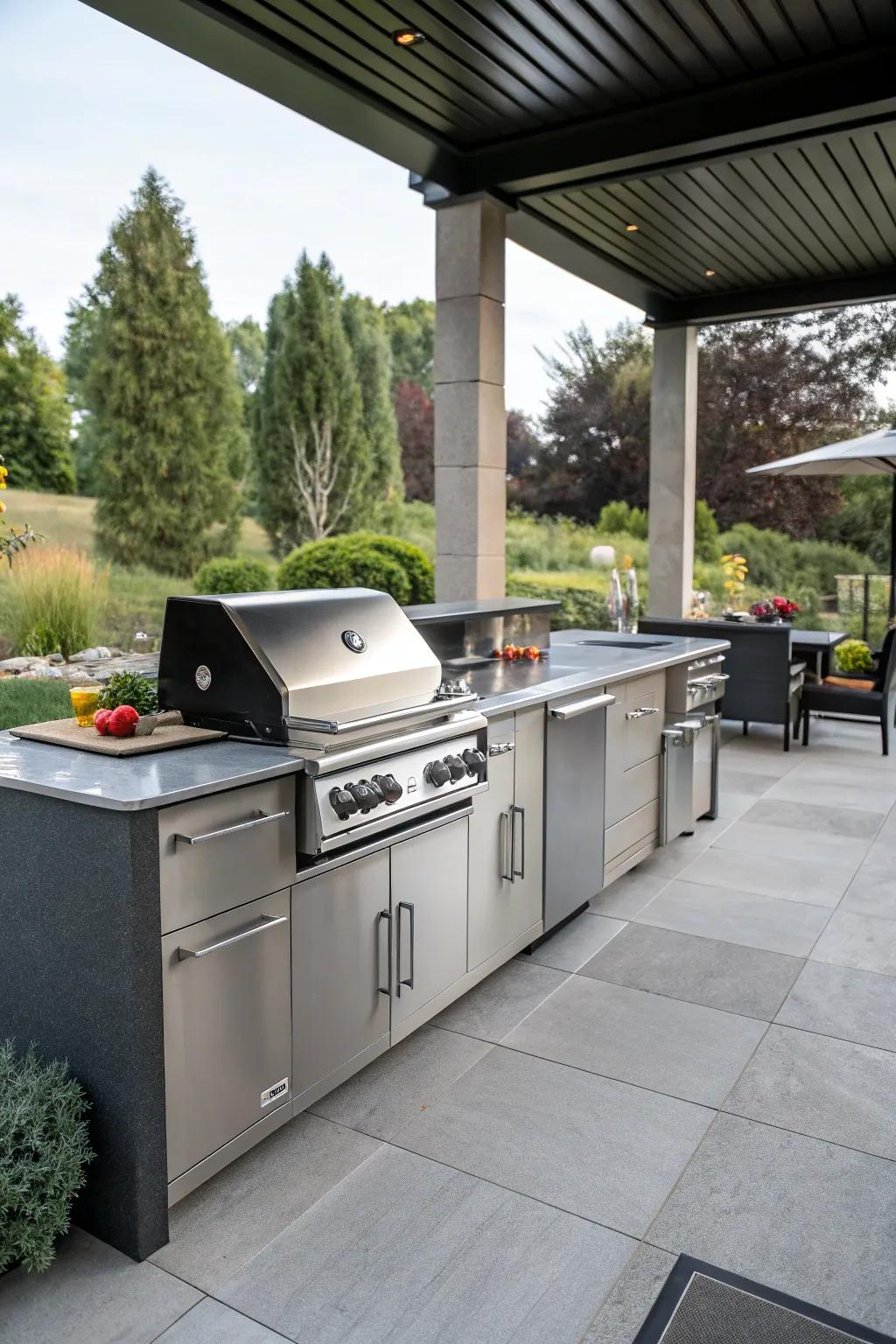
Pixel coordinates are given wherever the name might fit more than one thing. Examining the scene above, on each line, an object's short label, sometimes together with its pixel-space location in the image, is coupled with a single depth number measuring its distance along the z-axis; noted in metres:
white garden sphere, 11.22
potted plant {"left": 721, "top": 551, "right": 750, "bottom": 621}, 8.93
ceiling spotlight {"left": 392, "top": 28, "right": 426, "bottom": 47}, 3.77
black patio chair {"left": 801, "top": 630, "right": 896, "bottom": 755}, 6.25
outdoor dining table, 6.82
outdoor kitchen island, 1.79
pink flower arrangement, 7.24
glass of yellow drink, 2.28
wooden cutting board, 2.07
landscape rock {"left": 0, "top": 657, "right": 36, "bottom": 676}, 3.66
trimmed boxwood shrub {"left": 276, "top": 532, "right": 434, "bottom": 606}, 9.08
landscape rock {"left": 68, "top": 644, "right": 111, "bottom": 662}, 3.94
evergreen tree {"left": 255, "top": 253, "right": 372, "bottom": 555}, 11.99
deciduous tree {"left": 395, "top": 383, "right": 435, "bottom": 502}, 15.97
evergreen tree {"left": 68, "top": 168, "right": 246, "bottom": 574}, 9.99
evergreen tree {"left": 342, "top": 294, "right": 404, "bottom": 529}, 12.85
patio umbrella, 7.07
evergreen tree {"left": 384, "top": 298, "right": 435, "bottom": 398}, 16.48
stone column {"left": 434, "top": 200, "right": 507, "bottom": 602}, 5.59
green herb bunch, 2.30
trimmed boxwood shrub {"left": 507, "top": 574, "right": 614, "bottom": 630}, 12.98
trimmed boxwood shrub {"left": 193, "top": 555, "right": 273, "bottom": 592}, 10.07
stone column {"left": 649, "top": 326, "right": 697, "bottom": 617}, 8.58
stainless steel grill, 2.15
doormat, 1.60
